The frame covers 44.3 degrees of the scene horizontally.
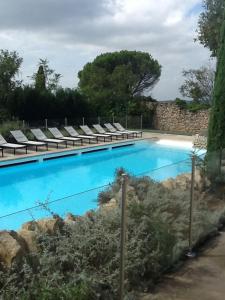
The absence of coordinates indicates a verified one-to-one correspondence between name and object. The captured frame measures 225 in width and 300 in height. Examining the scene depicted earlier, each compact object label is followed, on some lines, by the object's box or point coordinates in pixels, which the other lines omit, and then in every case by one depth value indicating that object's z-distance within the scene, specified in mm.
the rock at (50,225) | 2560
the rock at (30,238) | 2397
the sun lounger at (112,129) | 14849
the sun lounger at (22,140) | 11165
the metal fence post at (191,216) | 3299
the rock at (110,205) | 2869
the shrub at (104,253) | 2064
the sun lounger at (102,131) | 14326
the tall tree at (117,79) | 18106
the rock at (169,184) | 3765
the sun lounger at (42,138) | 11842
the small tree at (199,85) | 17430
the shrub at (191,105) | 17669
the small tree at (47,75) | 16723
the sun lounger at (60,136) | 12490
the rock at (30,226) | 2586
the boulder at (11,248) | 2235
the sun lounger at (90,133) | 13757
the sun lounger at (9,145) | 10354
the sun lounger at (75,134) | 13138
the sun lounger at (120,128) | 15413
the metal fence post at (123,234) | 2246
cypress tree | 6077
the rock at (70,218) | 2672
